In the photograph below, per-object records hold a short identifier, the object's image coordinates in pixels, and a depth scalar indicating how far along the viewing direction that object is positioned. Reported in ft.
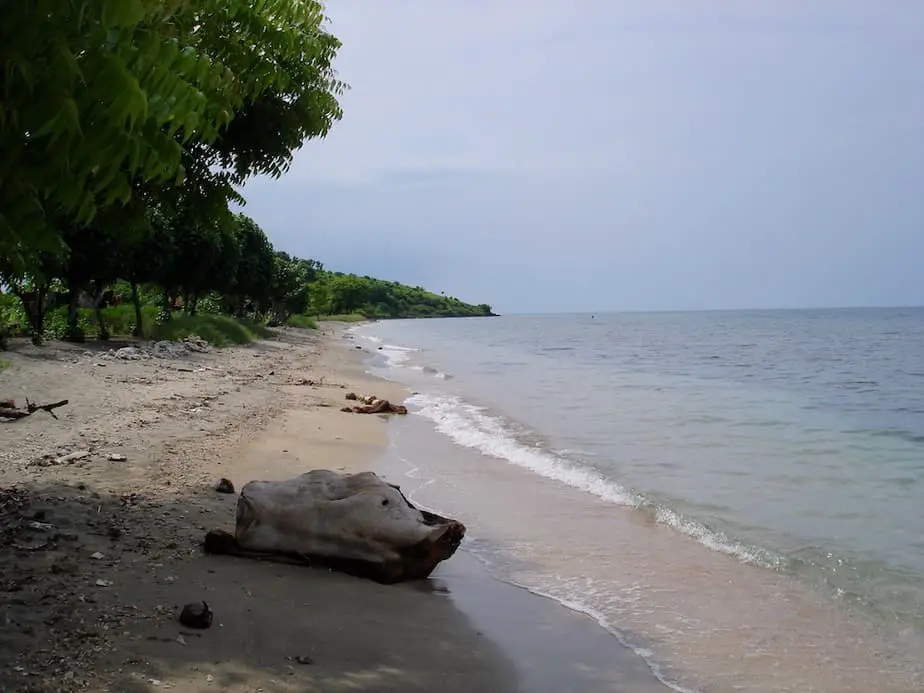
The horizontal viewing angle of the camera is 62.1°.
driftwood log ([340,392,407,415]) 53.67
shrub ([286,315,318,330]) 262.47
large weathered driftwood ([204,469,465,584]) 18.83
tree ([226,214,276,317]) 151.17
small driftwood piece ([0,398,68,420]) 22.81
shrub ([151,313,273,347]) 99.35
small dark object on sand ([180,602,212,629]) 14.20
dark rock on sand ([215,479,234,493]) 25.40
